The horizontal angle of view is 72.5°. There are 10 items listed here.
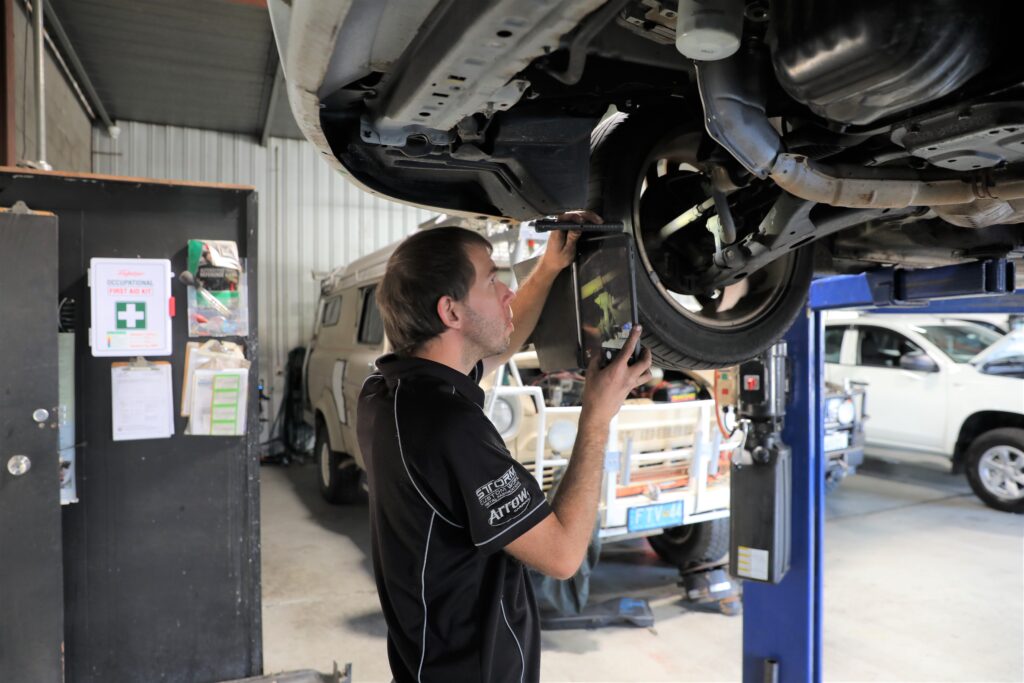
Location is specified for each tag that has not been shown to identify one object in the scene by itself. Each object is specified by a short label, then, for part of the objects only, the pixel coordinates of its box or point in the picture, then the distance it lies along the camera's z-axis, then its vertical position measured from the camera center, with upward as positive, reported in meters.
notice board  2.60 -0.67
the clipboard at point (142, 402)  2.64 -0.26
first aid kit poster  2.58 +0.10
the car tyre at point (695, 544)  4.02 -1.27
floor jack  3.82 -1.43
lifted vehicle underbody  0.93 +0.37
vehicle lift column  2.29 -0.42
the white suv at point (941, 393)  5.80 -0.51
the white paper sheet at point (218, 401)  2.71 -0.26
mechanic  1.32 -0.31
